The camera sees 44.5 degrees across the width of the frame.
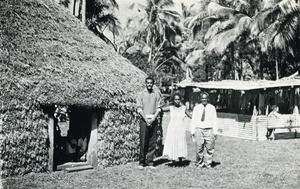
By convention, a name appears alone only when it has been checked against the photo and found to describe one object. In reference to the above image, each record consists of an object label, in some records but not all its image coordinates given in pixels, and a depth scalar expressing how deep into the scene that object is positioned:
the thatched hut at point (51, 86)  7.82
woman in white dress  8.77
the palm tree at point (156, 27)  33.83
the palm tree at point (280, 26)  19.47
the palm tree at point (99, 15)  24.84
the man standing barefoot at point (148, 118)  8.56
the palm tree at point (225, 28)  24.47
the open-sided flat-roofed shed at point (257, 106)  15.43
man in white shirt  8.70
